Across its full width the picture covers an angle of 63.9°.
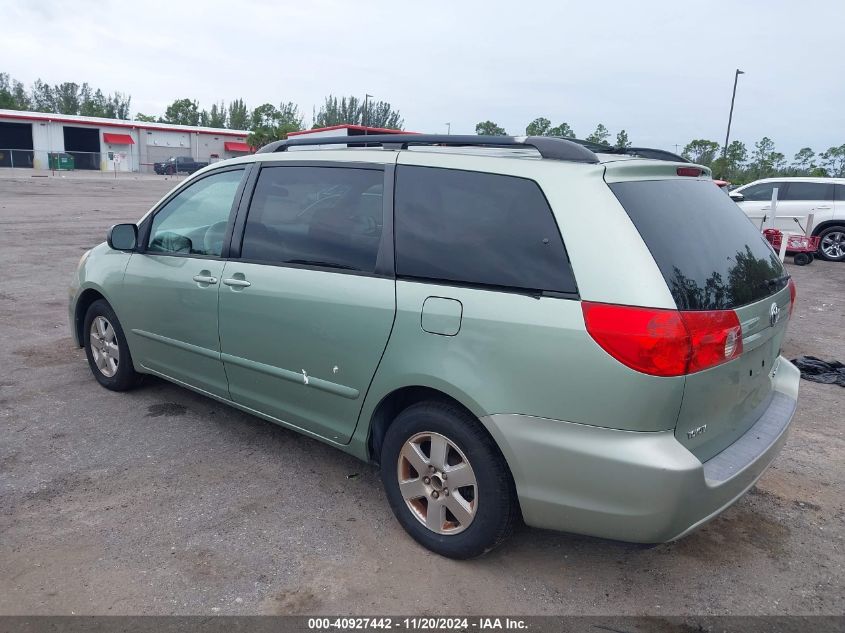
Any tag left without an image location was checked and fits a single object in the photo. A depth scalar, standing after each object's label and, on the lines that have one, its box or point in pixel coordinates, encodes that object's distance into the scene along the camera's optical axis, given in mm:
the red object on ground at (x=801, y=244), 14023
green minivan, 2488
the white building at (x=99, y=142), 52569
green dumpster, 49344
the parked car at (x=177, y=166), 52478
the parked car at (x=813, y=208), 15008
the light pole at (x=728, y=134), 33191
